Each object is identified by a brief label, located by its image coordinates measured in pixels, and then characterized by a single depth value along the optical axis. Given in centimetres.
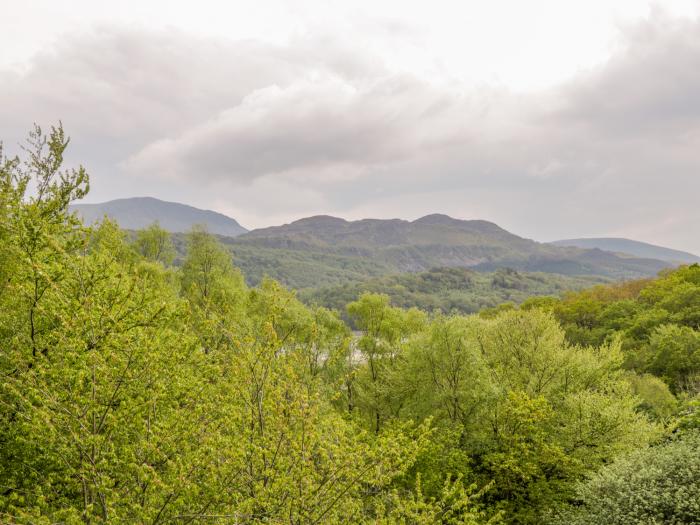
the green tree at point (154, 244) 5806
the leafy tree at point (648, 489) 1702
